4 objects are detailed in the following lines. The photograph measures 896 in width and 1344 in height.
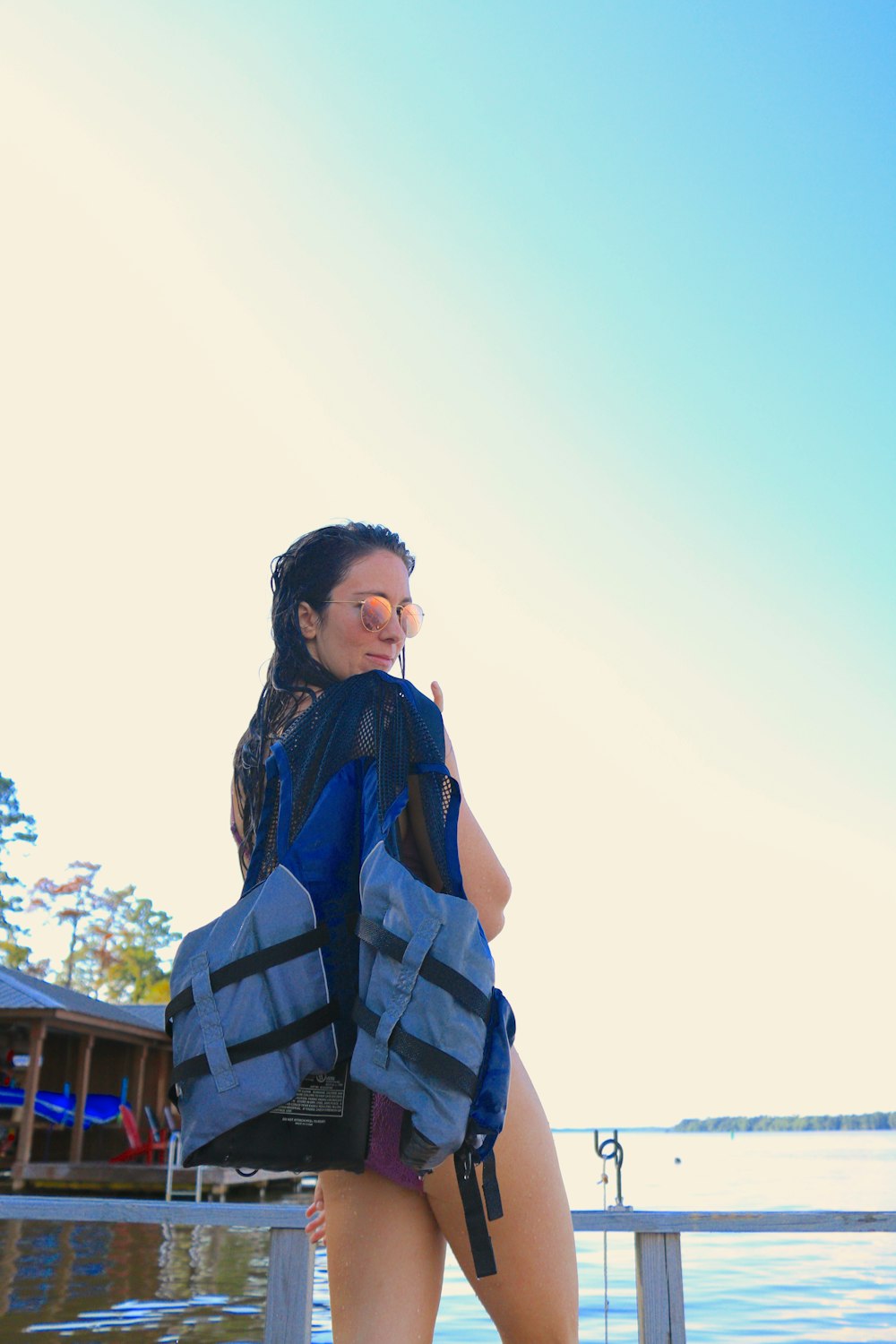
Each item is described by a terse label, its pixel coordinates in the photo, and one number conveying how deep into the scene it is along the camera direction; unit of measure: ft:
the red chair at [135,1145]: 71.85
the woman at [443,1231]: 4.92
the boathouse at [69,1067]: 63.77
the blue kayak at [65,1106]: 73.00
